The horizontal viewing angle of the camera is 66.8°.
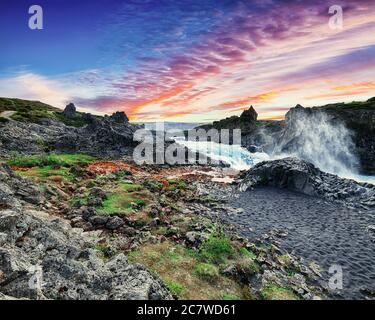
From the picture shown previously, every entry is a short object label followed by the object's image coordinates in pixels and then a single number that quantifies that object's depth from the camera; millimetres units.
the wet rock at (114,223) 17505
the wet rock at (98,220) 17834
